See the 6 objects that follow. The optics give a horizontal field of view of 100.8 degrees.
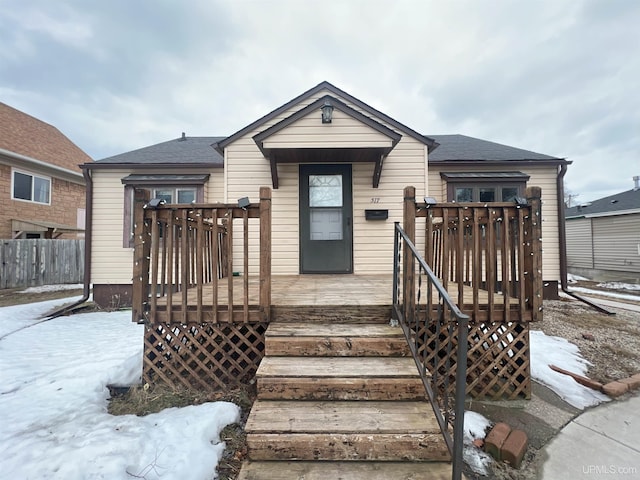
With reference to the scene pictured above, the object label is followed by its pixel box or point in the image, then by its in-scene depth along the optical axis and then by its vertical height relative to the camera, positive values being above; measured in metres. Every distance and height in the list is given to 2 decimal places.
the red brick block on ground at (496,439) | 1.85 -1.40
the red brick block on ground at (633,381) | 2.75 -1.44
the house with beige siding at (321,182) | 4.85 +1.41
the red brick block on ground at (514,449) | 1.79 -1.40
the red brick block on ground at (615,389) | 2.62 -1.44
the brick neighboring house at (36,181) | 9.42 +2.74
